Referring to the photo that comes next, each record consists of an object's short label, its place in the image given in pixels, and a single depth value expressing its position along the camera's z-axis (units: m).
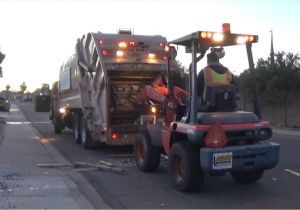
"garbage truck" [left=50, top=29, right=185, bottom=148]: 14.42
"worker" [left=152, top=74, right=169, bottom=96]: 12.58
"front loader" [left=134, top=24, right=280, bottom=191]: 9.13
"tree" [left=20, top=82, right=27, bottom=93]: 148.25
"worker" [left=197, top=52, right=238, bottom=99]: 9.62
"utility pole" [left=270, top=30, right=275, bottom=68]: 31.91
